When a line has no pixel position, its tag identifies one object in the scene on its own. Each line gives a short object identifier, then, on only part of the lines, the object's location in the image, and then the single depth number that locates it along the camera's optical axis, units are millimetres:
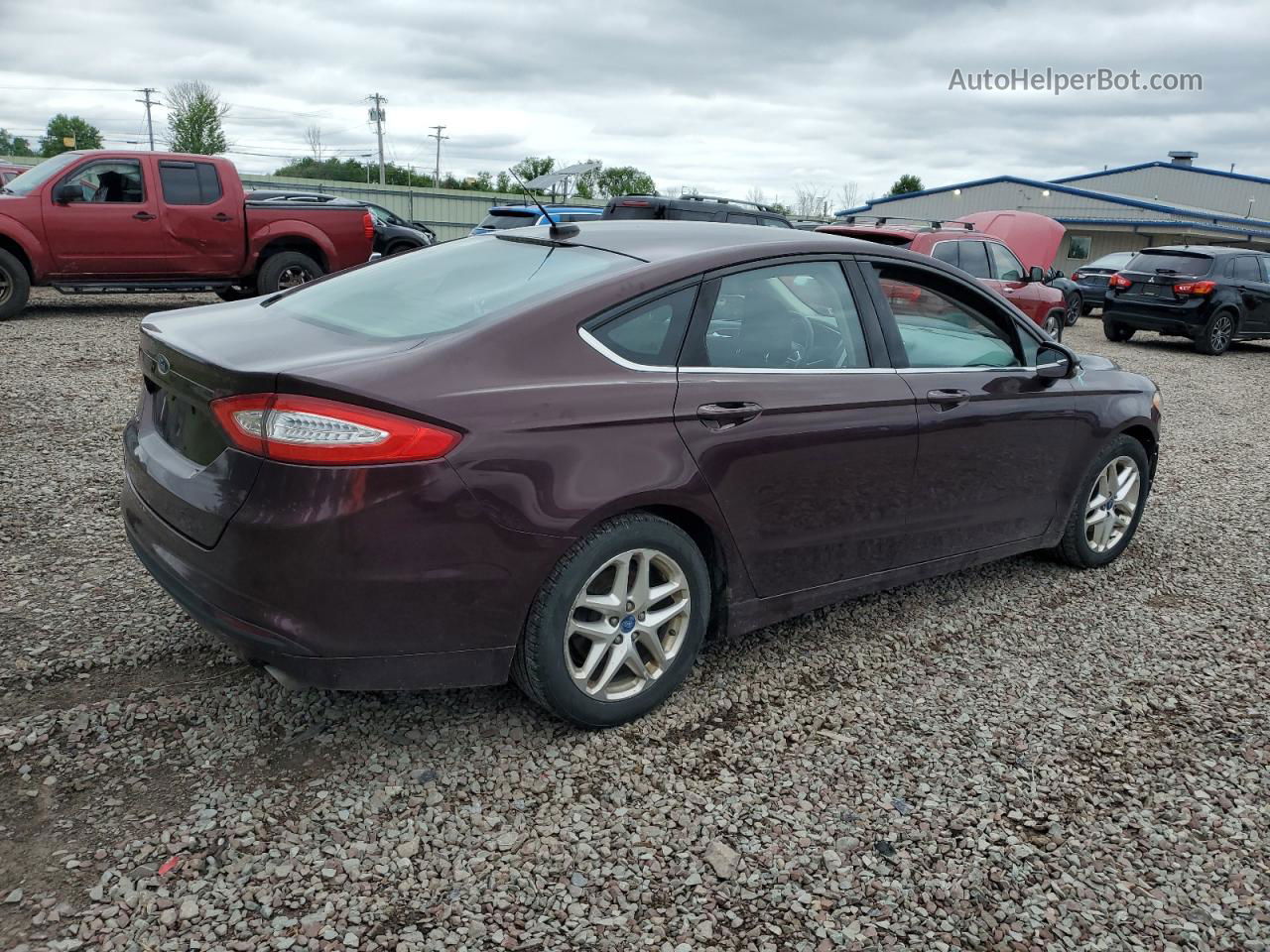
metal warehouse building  41156
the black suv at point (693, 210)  12555
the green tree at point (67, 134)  85000
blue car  14656
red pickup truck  11398
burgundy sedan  2605
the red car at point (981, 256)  11977
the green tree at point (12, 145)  84062
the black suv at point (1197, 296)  15477
